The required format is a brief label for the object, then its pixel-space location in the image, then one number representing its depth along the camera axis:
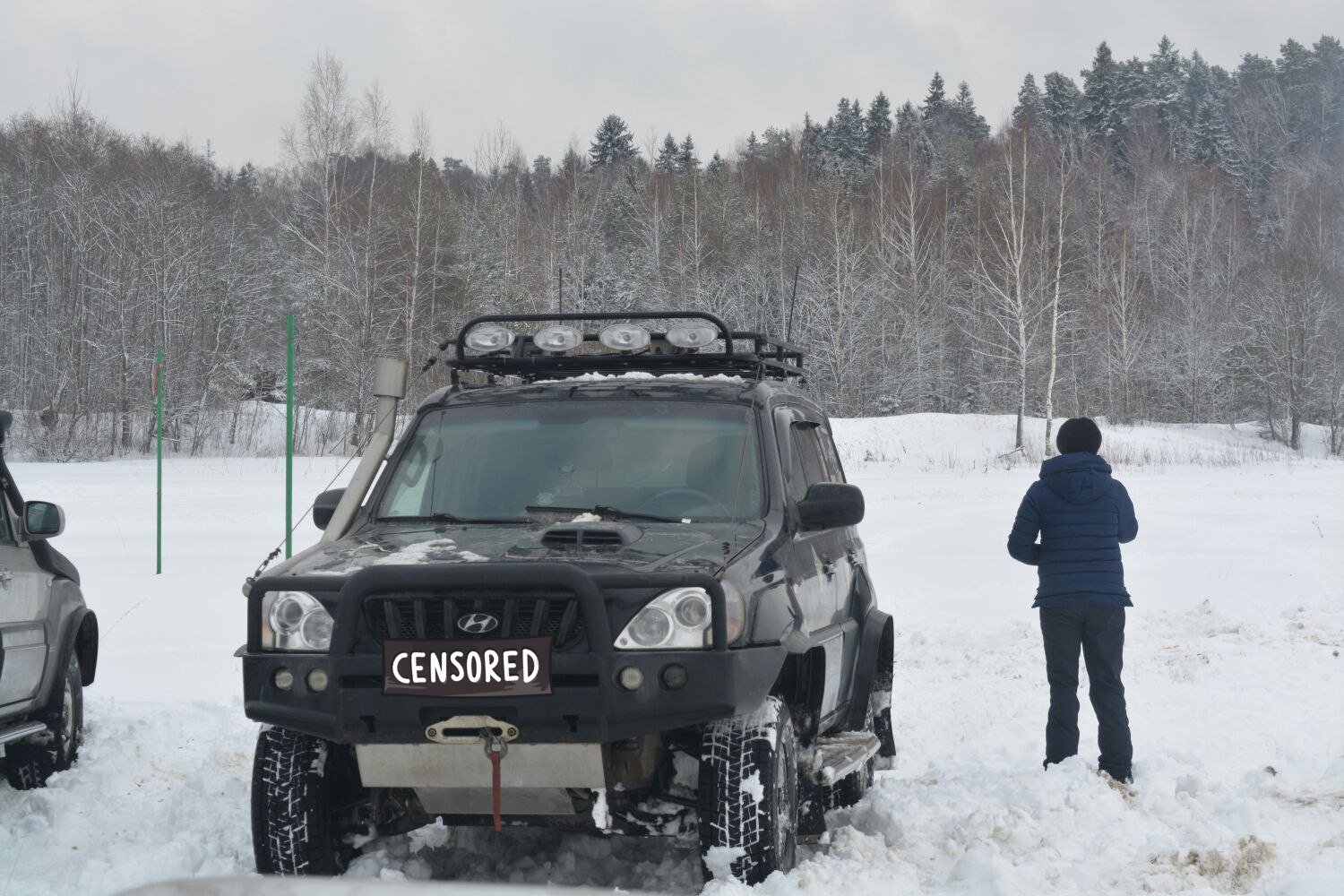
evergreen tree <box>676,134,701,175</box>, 92.25
